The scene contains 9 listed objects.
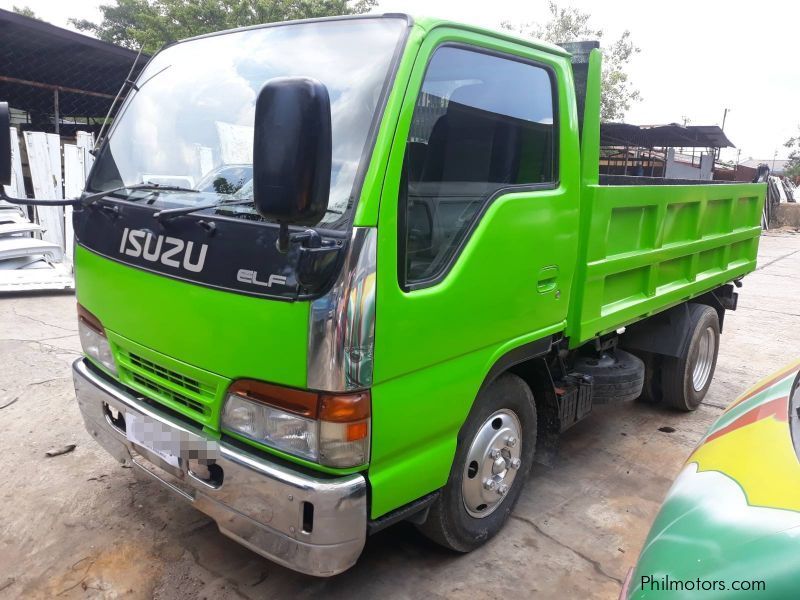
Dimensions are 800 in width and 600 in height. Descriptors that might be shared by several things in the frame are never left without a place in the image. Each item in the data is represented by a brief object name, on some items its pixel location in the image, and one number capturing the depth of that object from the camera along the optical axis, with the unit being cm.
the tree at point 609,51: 2434
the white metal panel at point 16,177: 764
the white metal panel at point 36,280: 688
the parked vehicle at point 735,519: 128
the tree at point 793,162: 3742
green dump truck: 190
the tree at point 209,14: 1788
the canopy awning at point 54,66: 961
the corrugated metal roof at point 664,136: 1841
